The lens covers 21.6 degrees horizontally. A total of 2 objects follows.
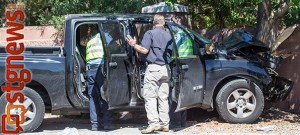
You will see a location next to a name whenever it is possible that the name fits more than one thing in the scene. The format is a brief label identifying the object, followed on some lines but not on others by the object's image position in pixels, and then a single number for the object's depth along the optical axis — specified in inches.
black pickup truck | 468.1
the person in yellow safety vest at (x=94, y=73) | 476.1
